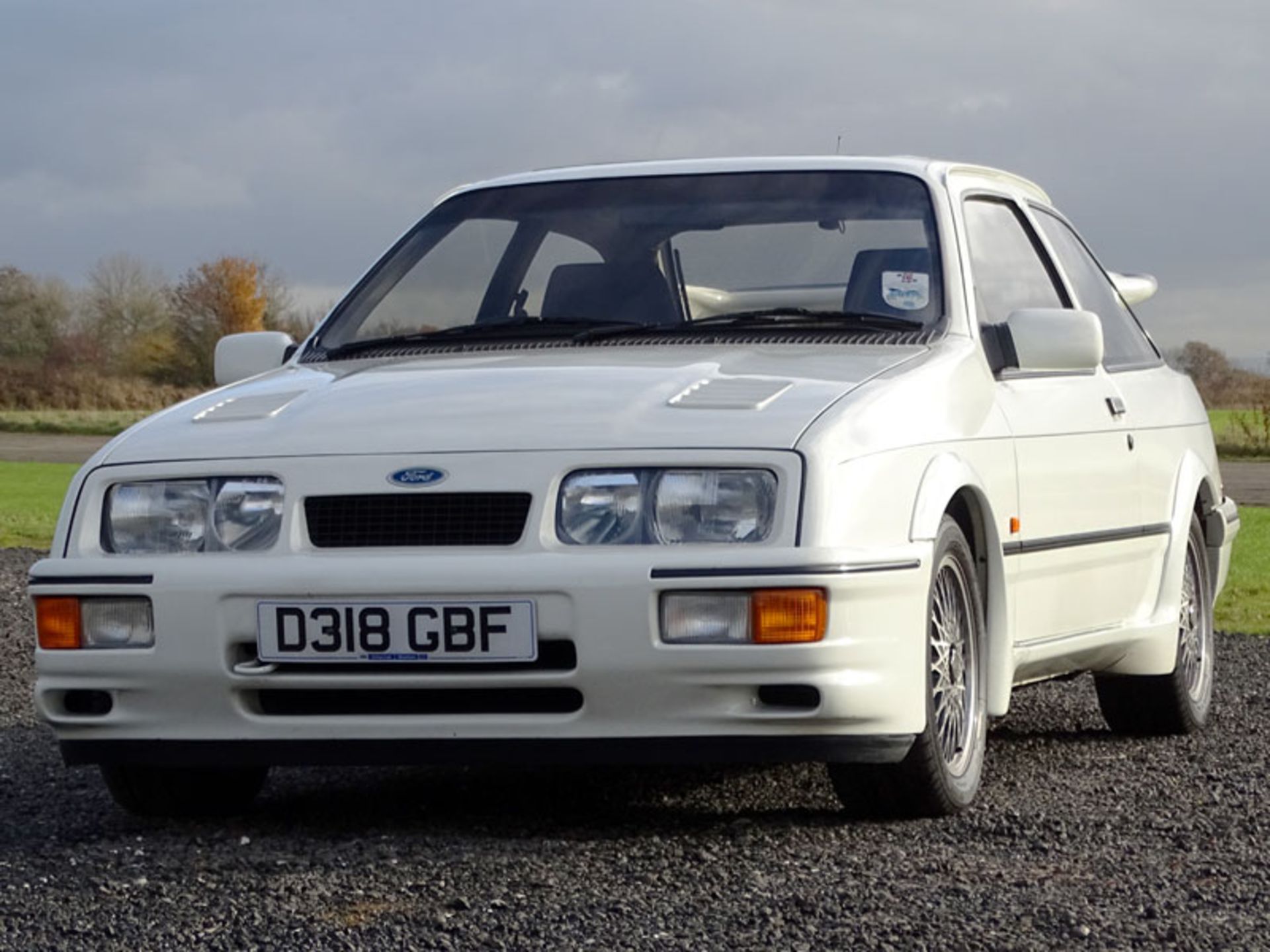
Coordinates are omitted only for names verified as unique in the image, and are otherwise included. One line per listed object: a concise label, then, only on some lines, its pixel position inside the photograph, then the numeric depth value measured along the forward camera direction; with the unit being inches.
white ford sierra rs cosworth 175.0
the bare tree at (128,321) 2874.0
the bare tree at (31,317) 2844.5
